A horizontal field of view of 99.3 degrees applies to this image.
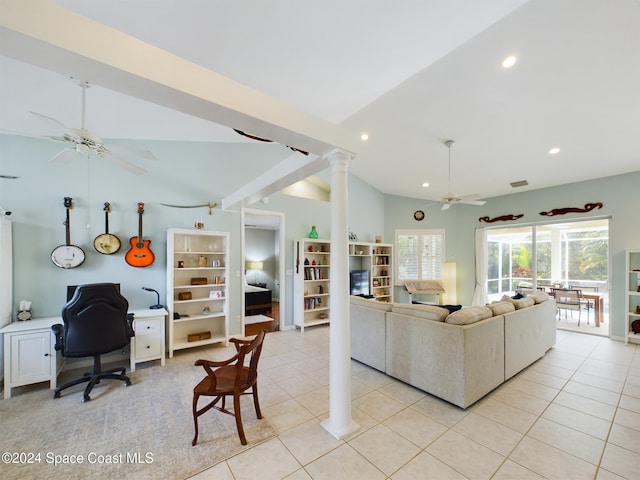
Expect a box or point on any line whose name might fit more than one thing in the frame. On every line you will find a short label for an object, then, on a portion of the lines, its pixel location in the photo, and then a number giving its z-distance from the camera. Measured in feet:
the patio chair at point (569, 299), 17.29
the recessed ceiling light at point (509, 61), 8.32
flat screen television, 20.27
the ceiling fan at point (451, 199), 13.65
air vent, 17.49
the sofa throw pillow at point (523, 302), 11.39
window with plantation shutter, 22.98
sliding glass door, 17.63
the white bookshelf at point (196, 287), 12.96
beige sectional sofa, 8.42
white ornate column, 7.31
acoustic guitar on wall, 12.41
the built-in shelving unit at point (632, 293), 14.66
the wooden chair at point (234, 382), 6.77
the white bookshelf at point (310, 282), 17.65
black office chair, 8.98
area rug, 6.14
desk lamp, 12.78
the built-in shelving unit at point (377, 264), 21.35
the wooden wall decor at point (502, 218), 19.42
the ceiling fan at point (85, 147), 7.10
